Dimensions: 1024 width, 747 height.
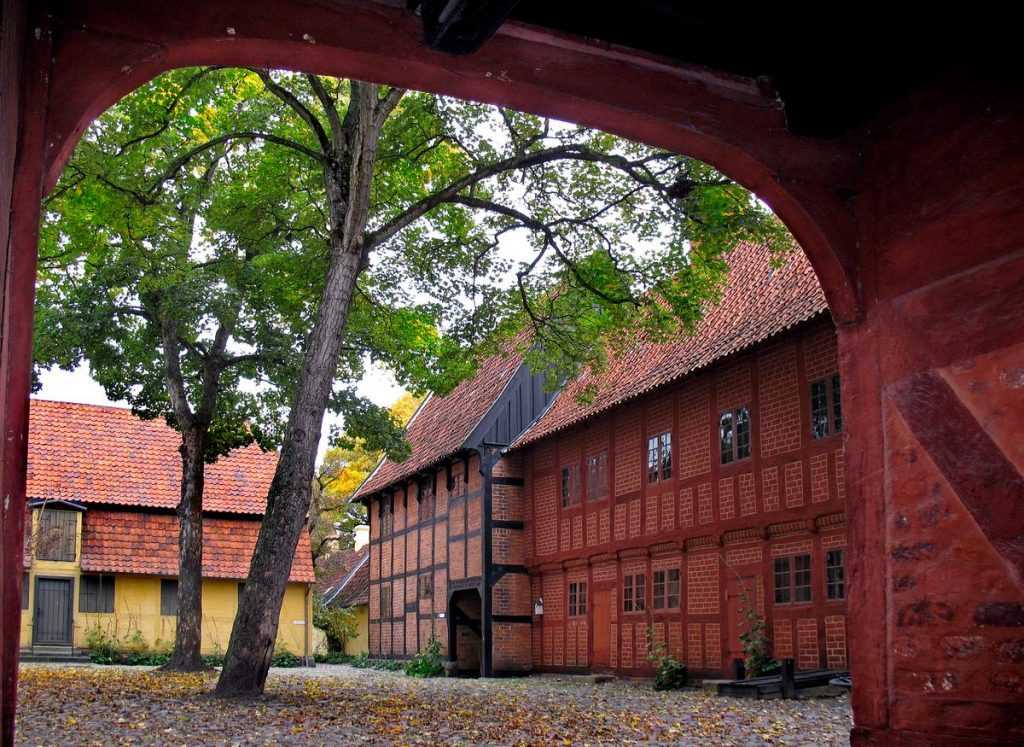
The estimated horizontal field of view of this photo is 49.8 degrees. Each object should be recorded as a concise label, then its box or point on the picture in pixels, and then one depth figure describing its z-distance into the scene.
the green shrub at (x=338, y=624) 36.62
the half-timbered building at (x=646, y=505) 15.64
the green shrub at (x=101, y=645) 26.44
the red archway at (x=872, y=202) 4.51
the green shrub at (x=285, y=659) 28.16
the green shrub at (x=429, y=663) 25.59
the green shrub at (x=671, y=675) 17.88
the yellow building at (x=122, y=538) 27.23
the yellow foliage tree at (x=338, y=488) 43.38
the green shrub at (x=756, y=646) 15.77
